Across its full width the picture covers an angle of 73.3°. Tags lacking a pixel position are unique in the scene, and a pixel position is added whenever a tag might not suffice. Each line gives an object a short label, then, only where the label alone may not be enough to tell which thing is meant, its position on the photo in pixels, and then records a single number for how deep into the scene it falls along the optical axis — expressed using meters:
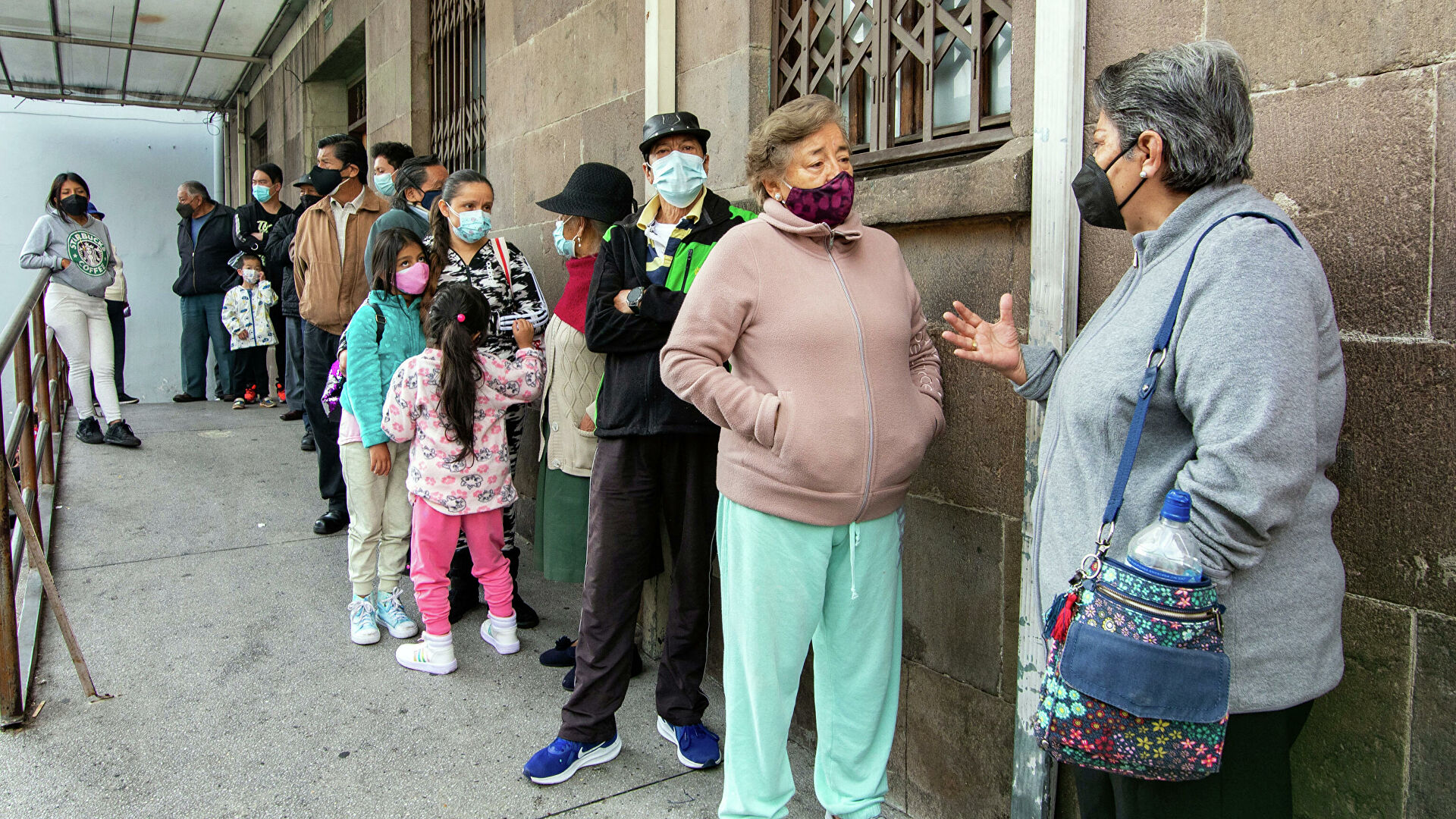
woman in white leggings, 6.34
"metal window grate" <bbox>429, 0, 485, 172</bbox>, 5.97
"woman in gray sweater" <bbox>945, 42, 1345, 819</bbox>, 1.36
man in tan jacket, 4.84
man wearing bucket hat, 2.79
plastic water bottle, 1.37
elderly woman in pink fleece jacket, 2.14
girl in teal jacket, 3.58
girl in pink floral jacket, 3.34
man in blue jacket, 8.42
